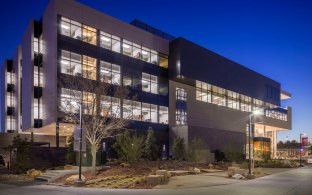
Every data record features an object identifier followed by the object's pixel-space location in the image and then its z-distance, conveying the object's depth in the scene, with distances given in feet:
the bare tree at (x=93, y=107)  62.30
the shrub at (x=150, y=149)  78.97
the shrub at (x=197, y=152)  90.63
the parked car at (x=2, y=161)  95.58
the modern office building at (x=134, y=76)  99.90
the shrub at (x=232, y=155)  106.33
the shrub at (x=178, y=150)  91.39
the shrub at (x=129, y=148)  69.25
